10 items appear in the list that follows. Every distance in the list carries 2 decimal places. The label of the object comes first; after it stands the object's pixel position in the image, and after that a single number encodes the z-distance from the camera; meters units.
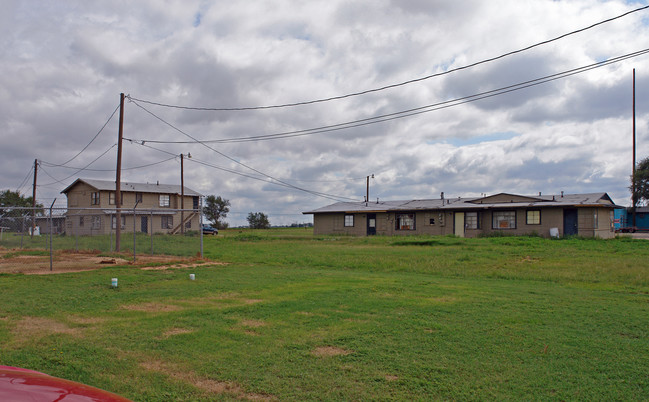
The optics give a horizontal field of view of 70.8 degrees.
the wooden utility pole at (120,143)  22.58
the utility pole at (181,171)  42.84
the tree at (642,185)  59.97
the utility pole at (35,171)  41.53
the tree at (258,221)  79.38
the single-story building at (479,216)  31.05
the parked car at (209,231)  55.27
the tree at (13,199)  68.44
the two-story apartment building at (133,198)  48.03
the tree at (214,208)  83.62
